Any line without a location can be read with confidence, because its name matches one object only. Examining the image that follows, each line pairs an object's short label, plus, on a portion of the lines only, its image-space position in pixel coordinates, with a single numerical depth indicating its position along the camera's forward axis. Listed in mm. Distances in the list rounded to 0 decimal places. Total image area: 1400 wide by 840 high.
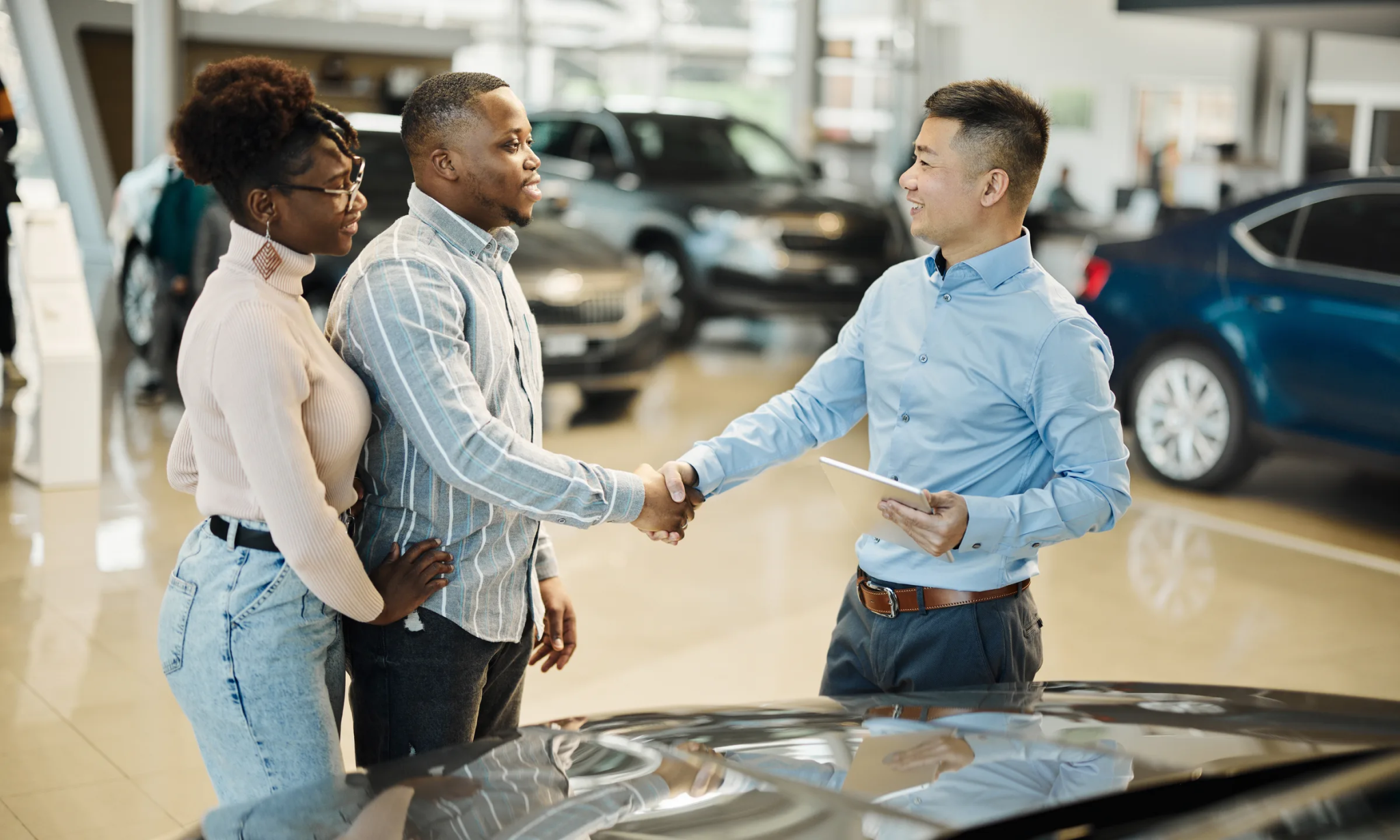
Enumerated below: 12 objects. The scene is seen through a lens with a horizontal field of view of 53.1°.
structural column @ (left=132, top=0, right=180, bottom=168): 11875
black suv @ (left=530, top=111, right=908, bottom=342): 10125
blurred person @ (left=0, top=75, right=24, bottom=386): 6906
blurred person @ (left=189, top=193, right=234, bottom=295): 7160
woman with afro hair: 1877
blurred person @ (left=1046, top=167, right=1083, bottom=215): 17609
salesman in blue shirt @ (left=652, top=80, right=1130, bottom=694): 2162
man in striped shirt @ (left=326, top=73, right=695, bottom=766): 2033
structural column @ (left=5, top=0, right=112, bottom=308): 14695
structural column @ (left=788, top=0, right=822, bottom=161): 18078
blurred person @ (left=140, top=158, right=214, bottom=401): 7699
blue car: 5902
